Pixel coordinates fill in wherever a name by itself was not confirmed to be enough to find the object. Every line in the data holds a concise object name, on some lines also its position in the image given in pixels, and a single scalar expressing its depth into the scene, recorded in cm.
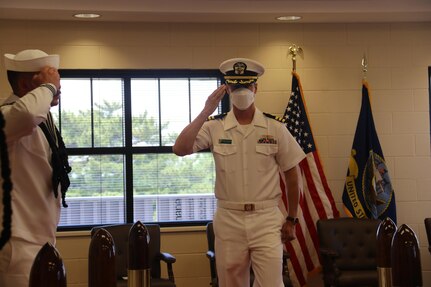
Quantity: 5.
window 581
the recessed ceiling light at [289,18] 564
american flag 564
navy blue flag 570
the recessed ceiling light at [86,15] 542
